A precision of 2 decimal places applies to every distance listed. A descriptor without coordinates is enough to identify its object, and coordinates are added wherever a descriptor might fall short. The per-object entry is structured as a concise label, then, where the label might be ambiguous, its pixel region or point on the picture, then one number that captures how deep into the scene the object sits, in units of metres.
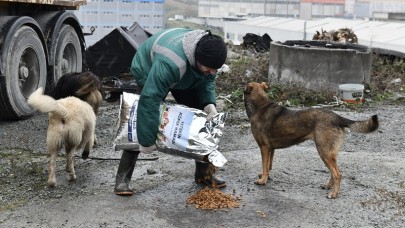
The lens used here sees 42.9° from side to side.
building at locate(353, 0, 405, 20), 49.39
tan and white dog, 4.64
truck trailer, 6.92
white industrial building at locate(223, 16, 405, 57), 16.40
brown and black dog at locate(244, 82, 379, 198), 4.71
